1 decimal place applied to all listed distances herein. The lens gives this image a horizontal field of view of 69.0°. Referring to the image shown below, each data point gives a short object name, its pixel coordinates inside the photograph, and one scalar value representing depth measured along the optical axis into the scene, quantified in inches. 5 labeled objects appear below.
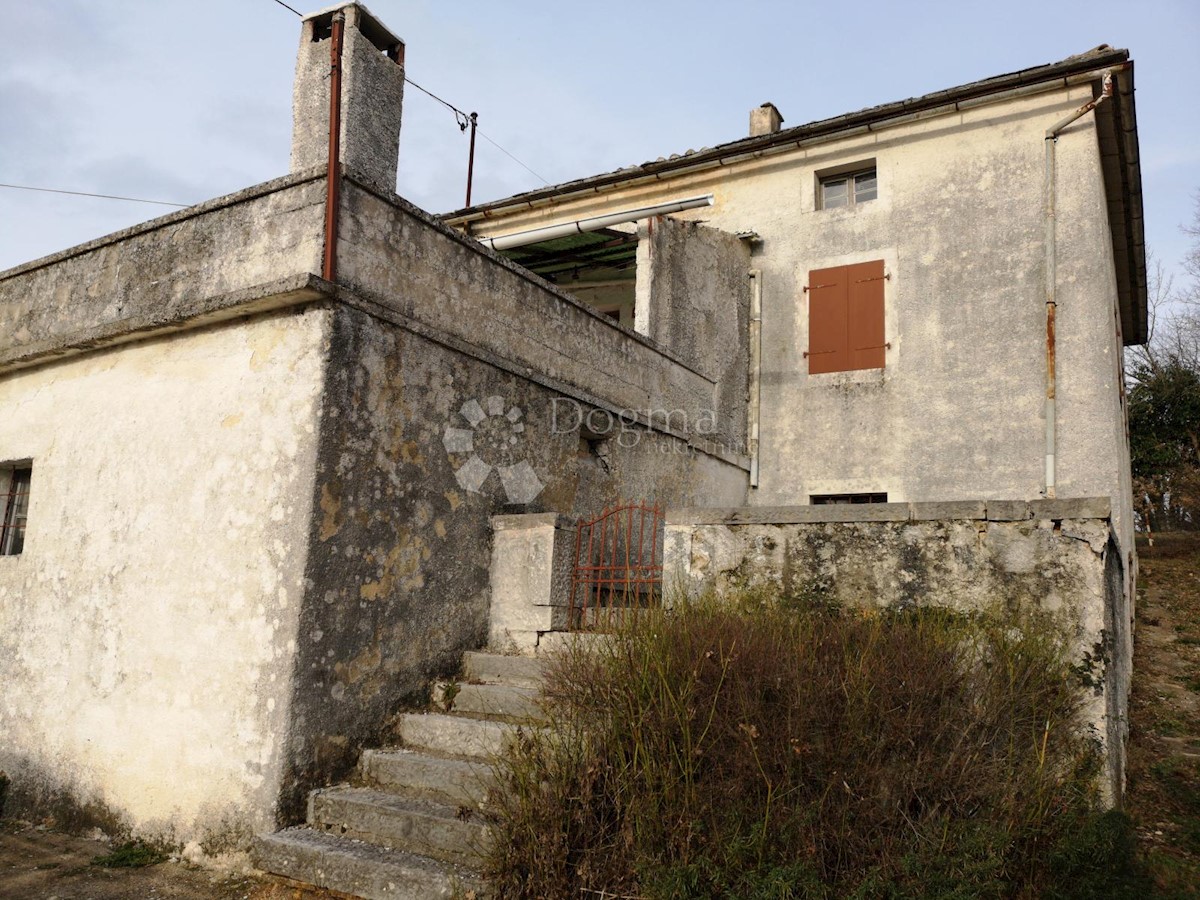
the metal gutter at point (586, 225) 398.6
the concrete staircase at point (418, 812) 168.2
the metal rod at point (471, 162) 619.2
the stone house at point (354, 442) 202.8
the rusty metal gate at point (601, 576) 226.0
